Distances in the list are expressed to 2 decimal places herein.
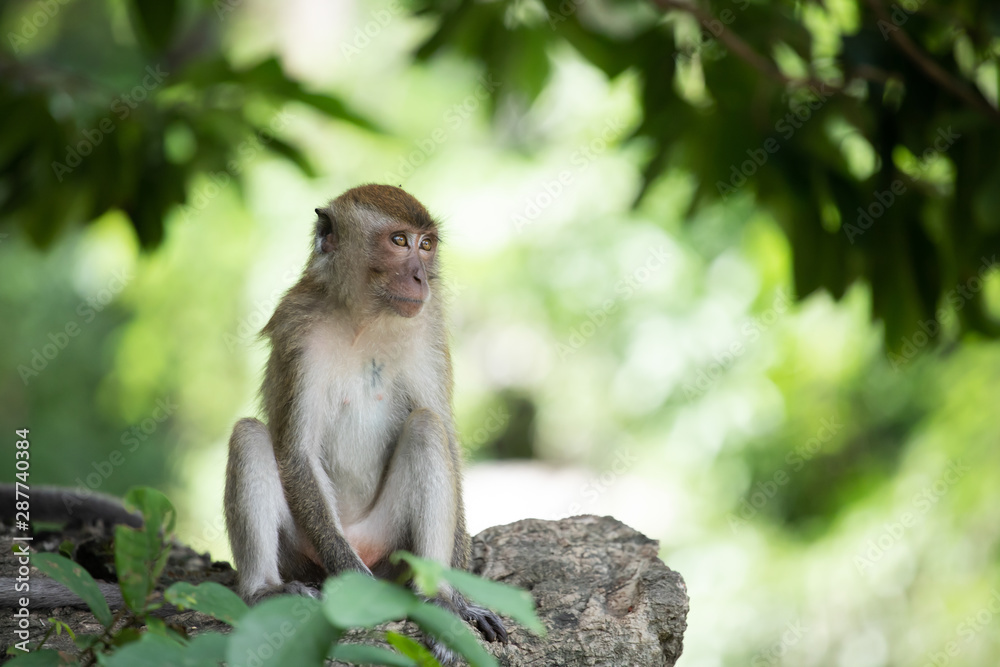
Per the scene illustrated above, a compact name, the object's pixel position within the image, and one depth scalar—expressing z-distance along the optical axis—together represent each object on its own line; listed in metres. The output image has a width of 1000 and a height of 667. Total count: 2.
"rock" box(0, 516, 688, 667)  8.59
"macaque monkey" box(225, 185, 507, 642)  8.99
